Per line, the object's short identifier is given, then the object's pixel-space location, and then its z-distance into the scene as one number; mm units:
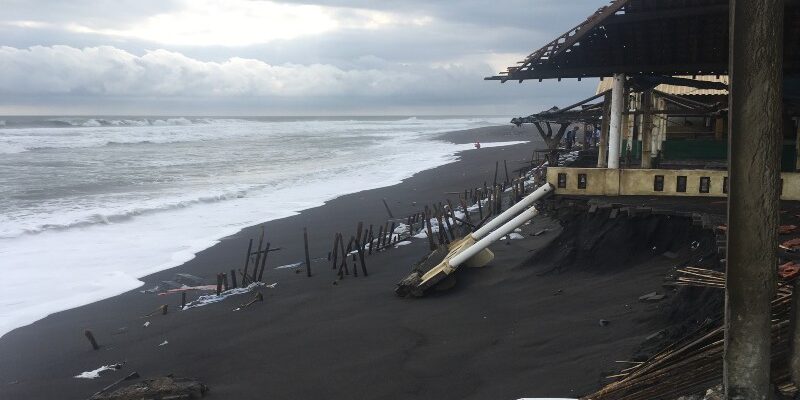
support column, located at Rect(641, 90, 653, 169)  14898
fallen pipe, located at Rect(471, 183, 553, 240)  12961
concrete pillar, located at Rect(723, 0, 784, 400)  4480
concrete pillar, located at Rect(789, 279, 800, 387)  4949
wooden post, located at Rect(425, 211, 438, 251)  16094
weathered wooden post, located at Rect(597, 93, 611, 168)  14852
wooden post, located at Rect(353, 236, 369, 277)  14794
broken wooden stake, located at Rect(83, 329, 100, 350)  10789
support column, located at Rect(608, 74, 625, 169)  13344
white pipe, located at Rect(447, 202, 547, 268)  12328
